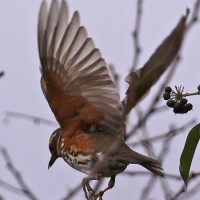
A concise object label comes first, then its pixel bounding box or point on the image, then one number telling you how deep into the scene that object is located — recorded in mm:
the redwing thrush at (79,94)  7066
